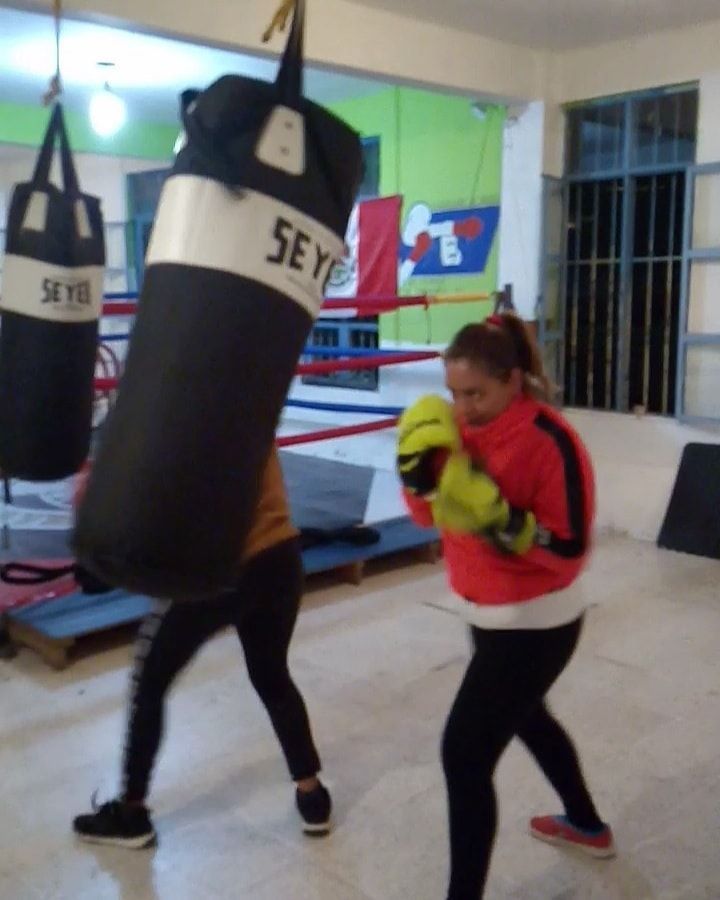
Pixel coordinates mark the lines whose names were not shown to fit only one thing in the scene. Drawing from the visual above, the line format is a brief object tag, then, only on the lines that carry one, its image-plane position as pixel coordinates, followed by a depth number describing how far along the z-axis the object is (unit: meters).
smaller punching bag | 2.51
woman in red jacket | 1.67
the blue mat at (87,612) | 3.27
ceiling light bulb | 6.57
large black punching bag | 1.27
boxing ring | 3.40
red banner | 6.49
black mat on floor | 4.82
